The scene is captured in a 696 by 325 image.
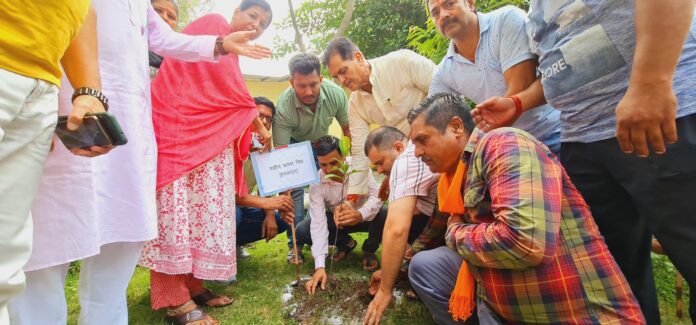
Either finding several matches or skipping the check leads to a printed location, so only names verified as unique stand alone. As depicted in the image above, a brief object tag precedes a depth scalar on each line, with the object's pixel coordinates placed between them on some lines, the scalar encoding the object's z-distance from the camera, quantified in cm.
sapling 272
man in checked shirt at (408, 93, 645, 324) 135
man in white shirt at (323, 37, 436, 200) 304
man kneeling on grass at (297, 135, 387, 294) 300
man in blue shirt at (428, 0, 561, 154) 208
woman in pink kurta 227
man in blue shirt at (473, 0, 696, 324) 109
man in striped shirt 211
